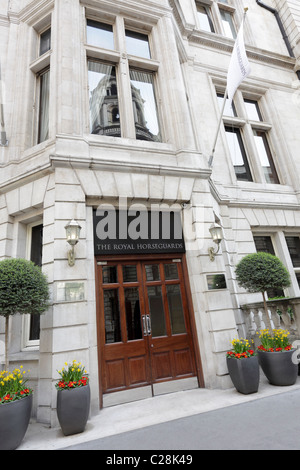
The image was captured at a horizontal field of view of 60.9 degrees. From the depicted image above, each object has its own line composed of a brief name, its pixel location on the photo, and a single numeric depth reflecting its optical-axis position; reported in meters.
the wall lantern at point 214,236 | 6.39
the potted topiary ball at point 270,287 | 5.36
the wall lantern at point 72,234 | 5.16
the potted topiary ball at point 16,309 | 3.70
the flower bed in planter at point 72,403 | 4.06
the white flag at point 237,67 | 7.10
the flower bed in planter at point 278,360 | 5.35
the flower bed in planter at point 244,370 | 5.10
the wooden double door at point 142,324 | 5.53
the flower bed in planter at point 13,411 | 3.66
